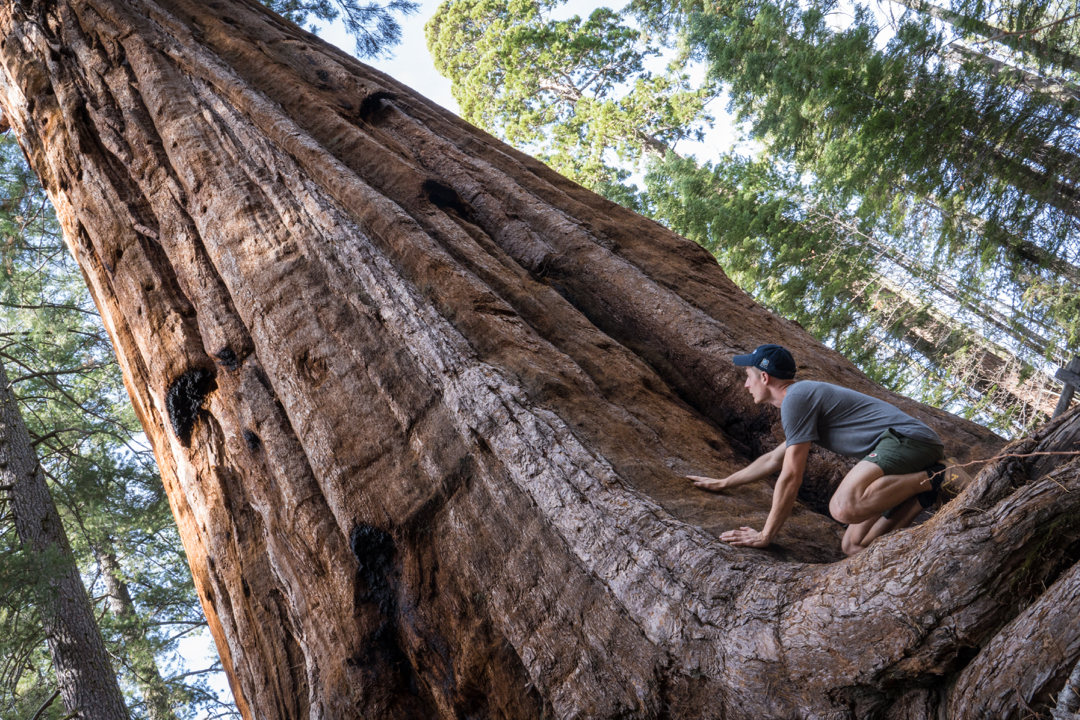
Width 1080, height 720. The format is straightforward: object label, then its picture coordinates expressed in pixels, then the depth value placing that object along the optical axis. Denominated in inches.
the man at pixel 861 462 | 98.0
